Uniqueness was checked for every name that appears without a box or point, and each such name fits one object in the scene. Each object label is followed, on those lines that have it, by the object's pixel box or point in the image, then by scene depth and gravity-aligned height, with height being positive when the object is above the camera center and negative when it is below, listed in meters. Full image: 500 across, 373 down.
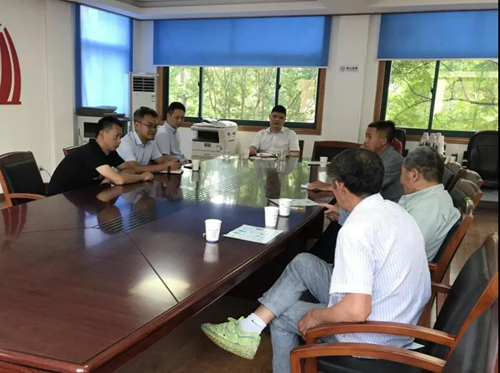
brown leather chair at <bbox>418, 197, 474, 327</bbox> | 1.83 -0.59
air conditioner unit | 6.62 +0.13
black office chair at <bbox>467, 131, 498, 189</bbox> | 5.10 -0.46
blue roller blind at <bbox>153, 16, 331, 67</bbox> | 5.99 +0.86
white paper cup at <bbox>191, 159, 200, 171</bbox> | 3.54 -0.51
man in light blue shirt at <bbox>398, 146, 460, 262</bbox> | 2.04 -0.40
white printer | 5.91 -0.49
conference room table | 1.01 -0.55
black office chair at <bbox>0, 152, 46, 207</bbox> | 2.73 -0.57
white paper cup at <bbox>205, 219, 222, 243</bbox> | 1.72 -0.50
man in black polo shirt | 2.88 -0.47
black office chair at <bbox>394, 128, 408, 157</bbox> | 5.56 -0.29
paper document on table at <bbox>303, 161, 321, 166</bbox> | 4.22 -0.54
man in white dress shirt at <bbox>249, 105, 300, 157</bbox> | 5.07 -0.39
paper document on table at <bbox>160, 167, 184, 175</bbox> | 3.31 -0.54
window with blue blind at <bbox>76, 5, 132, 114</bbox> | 5.83 +0.51
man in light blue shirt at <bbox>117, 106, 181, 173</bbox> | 3.34 -0.39
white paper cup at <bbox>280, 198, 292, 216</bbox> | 2.19 -0.50
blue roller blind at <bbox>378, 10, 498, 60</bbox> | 5.29 +0.96
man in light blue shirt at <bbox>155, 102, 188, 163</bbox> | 4.38 -0.34
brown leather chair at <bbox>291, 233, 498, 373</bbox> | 1.25 -0.67
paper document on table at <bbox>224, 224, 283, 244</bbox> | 1.82 -0.55
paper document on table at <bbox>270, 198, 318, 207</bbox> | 2.49 -0.54
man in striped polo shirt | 1.35 -0.54
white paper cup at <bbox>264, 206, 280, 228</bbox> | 2.03 -0.50
